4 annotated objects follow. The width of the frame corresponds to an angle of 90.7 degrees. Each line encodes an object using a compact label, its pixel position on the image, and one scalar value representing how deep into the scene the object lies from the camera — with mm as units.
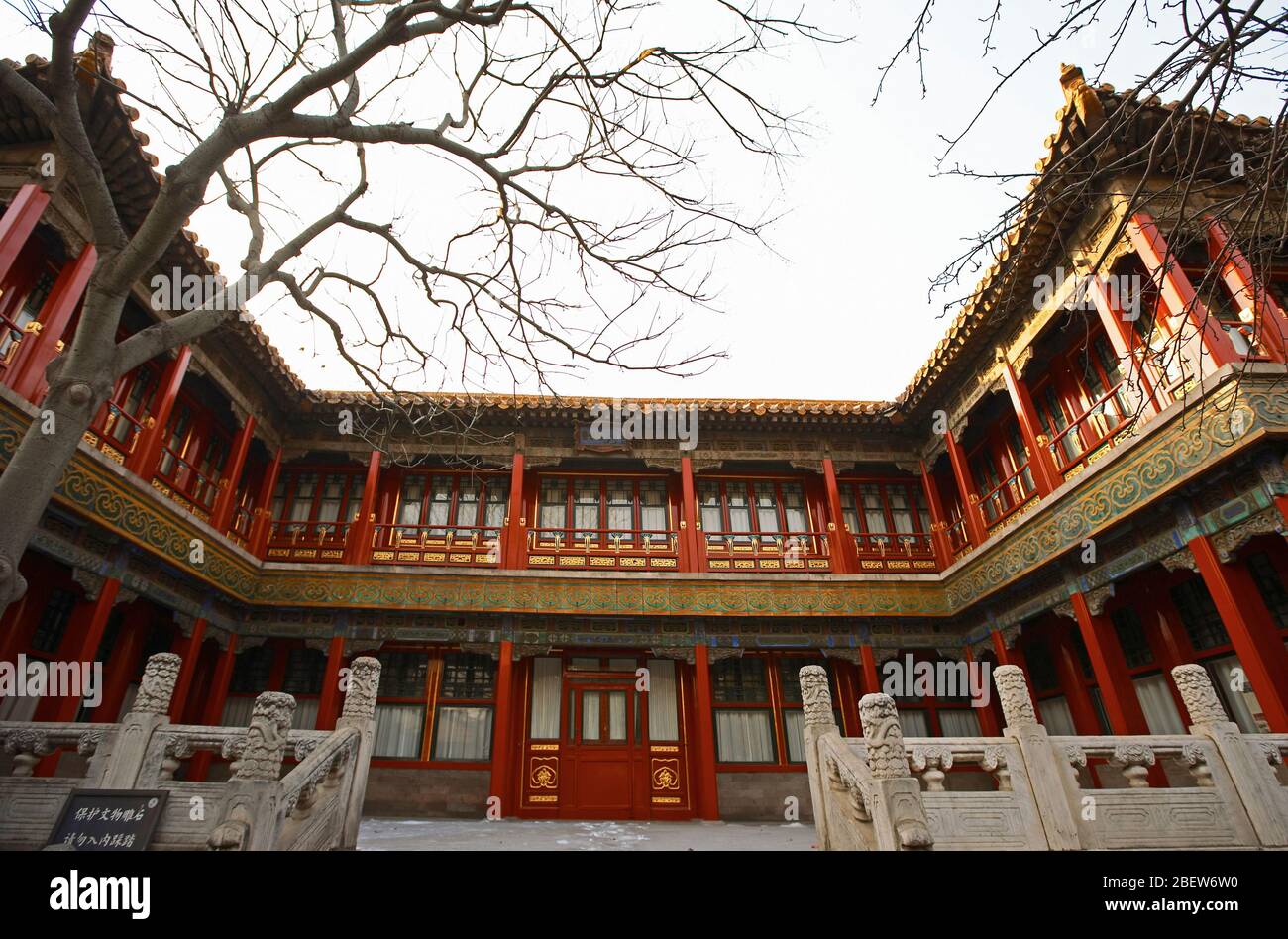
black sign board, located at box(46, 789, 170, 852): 4082
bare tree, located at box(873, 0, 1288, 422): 2641
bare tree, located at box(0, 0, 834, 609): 3982
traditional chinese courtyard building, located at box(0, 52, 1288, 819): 6855
